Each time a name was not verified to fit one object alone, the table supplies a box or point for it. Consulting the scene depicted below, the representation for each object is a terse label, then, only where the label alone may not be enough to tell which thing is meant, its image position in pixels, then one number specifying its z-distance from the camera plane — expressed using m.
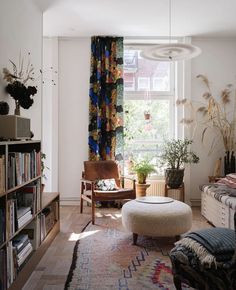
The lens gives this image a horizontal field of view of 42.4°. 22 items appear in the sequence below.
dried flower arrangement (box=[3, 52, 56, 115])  2.88
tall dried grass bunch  5.16
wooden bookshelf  2.08
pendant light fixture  3.11
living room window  5.39
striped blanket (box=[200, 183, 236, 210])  3.44
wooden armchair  4.07
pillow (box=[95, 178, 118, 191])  4.46
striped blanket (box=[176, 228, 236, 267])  1.98
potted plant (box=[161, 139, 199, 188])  4.80
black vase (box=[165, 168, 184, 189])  4.79
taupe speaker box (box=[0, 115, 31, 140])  2.42
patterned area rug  2.41
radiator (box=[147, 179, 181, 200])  5.18
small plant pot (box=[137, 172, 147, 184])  4.91
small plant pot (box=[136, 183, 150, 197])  4.88
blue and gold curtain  5.08
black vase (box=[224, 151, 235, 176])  4.93
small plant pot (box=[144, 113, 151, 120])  5.36
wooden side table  4.91
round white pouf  3.06
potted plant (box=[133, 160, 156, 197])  4.88
